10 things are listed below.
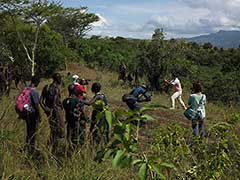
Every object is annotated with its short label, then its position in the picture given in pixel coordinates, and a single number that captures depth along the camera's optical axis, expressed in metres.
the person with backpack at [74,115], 4.64
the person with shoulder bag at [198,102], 5.80
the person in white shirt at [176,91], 10.27
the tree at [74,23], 29.49
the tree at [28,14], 17.68
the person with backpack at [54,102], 4.87
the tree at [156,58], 15.34
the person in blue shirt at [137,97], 6.92
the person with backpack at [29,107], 4.65
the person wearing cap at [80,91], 5.05
